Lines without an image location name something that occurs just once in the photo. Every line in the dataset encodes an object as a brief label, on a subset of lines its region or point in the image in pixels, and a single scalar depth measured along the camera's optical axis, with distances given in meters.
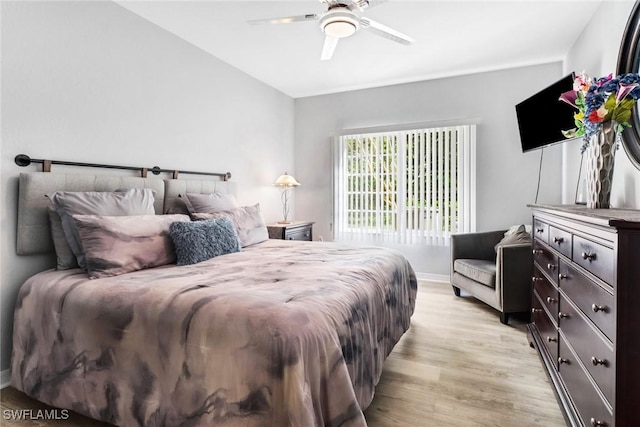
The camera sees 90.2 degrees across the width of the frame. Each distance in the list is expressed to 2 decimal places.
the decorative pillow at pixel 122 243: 1.85
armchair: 2.87
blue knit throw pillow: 2.18
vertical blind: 4.14
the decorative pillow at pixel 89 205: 1.99
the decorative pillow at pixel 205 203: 2.88
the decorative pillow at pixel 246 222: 2.80
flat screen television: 2.49
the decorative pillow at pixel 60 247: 2.03
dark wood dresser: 1.07
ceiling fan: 2.07
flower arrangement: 1.64
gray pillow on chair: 3.09
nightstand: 4.05
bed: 1.18
